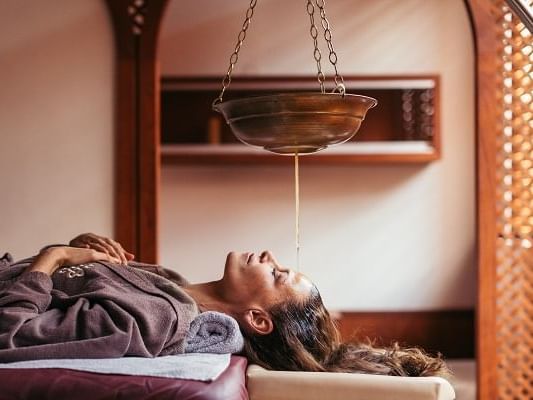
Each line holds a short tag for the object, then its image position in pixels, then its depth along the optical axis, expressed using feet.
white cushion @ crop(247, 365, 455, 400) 7.71
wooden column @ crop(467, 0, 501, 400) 15.11
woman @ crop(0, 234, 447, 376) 7.73
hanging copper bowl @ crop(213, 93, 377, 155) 7.89
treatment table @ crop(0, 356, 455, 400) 6.95
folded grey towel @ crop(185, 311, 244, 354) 8.46
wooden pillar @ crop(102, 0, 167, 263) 15.87
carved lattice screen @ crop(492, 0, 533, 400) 15.29
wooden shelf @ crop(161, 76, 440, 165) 18.63
